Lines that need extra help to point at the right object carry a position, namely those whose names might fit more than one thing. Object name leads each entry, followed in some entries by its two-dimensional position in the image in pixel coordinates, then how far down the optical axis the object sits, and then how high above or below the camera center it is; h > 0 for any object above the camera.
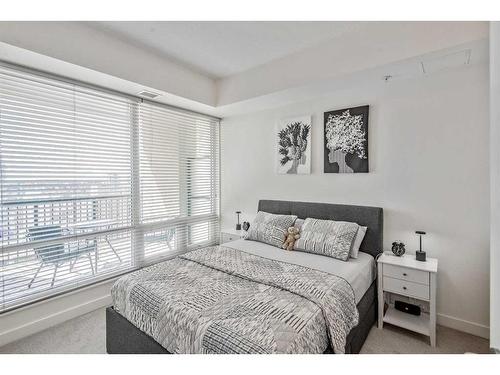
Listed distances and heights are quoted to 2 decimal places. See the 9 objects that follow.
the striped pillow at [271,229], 2.73 -0.50
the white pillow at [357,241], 2.36 -0.55
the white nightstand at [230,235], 3.39 -0.70
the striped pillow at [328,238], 2.31 -0.52
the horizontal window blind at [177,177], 3.08 +0.10
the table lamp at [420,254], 2.20 -0.62
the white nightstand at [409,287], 2.00 -0.87
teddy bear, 2.61 -0.57
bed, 1.26 -0.73
